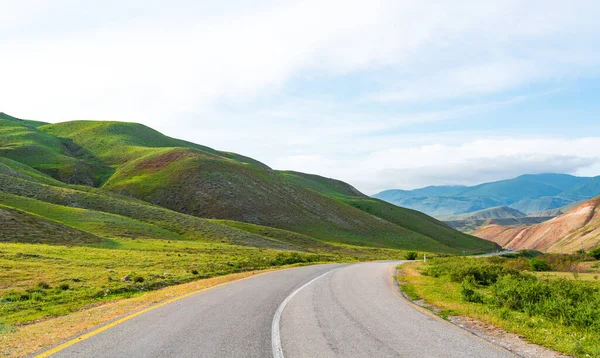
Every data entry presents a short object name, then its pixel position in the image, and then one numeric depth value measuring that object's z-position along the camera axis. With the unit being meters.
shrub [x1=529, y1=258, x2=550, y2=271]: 40.56
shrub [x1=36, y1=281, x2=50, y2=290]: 19.43
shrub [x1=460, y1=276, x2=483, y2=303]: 16.28
